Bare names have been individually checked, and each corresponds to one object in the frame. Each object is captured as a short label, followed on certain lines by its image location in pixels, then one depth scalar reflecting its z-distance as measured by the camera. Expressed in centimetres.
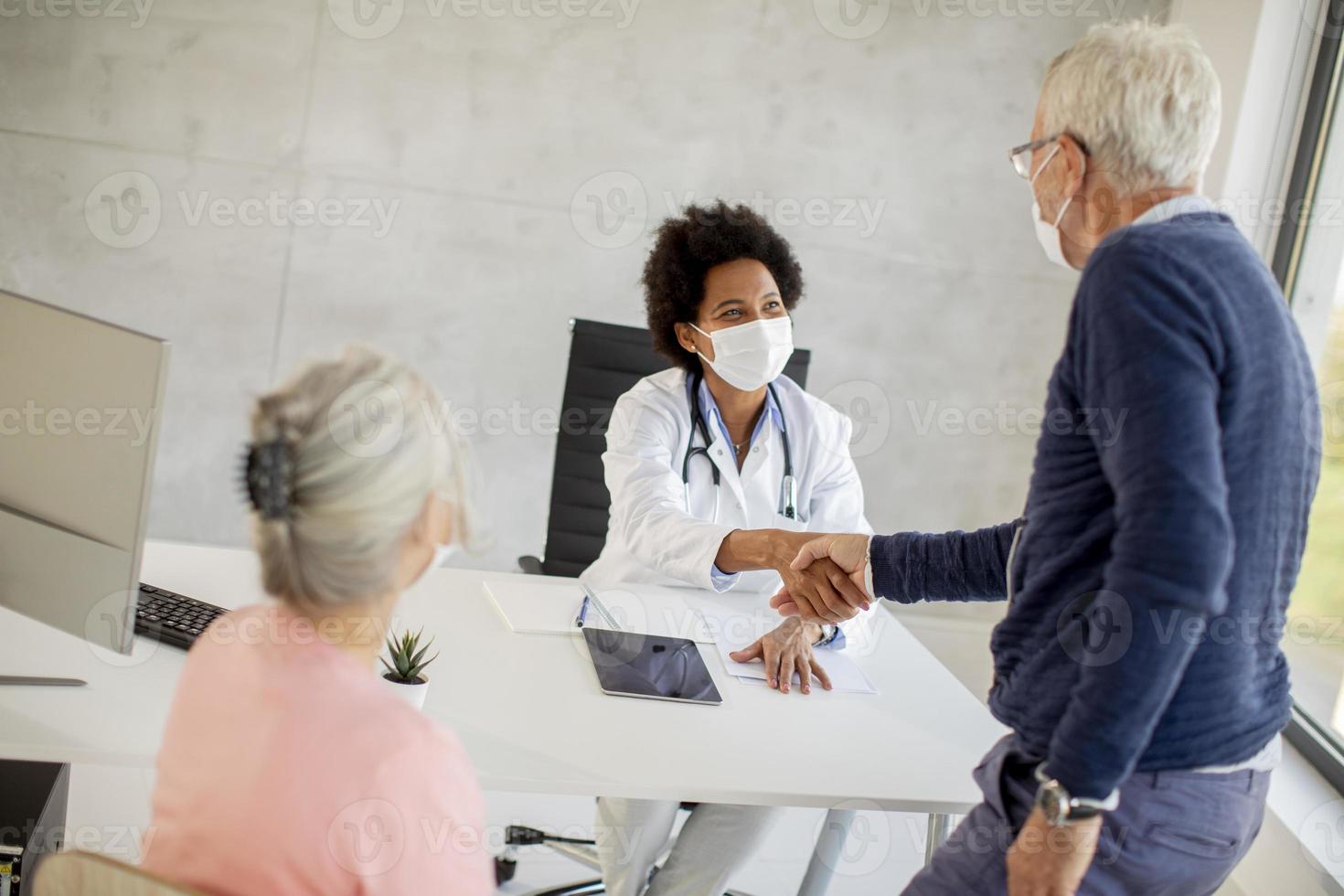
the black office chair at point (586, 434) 272
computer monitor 143
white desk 148
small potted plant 159
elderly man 112
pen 202
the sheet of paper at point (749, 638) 193
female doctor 209
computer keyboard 171
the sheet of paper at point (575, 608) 200
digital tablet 177
